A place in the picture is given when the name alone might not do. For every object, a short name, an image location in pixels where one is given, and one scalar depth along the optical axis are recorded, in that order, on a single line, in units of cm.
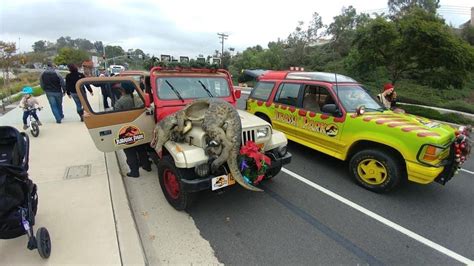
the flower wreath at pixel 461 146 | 353
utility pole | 5156
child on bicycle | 625
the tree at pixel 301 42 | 3612
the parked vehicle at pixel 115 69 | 2630
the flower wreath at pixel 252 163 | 317
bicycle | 607
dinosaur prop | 307
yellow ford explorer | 354
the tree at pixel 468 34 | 2634
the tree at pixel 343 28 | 3816
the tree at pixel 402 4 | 3910
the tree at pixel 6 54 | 1501
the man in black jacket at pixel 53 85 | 696
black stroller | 222
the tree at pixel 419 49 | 952
